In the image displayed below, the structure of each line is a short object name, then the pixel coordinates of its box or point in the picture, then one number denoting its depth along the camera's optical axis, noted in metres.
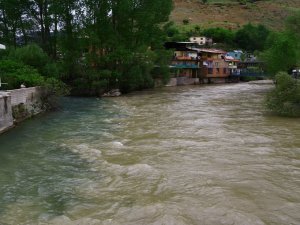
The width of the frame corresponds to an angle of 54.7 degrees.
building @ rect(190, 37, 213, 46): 71.46
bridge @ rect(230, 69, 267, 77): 52.76
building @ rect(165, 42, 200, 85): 46.44
